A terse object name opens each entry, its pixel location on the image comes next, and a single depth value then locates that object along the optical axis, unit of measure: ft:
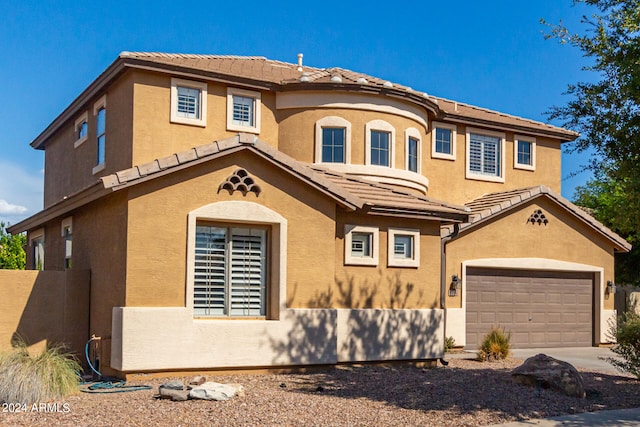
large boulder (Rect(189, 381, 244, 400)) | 37.91
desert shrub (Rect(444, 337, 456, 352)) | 68.54
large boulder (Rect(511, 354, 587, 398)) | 42.24
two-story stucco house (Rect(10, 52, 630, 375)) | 46.98
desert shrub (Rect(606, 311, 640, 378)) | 48.37
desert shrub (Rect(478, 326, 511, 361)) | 59.52
